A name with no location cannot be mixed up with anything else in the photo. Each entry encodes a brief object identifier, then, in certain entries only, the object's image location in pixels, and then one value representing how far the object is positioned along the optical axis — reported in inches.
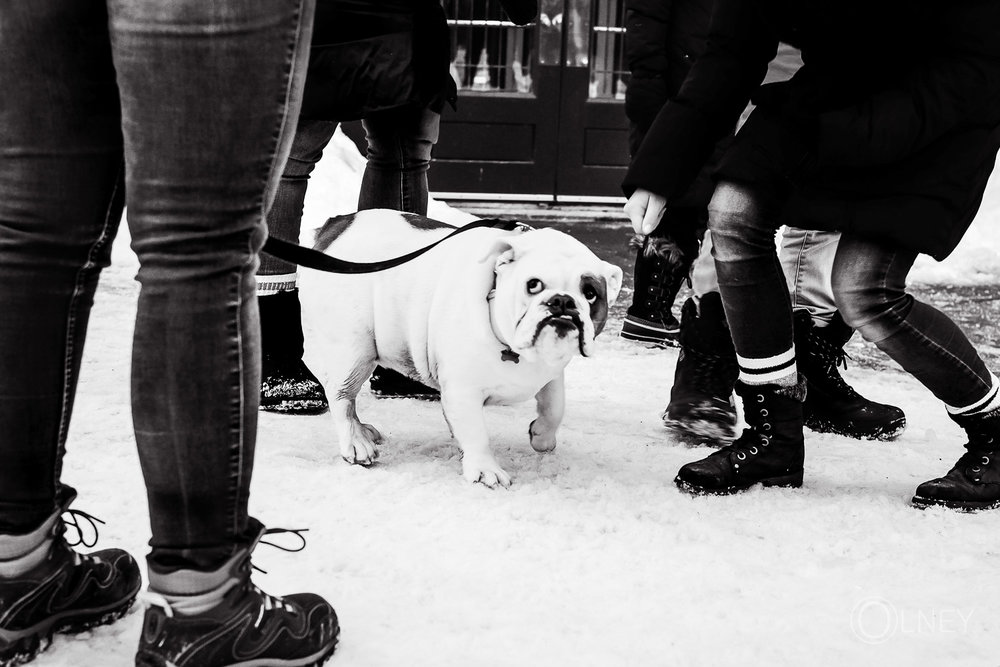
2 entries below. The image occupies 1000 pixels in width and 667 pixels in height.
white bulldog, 168.3
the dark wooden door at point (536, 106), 484.4
